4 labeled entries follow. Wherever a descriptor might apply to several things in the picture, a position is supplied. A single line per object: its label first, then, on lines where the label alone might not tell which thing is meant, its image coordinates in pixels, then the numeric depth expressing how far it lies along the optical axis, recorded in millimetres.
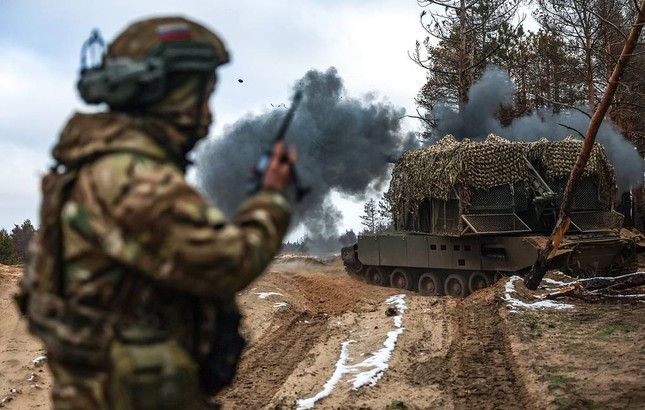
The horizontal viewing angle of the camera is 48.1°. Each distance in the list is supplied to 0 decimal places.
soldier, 1896
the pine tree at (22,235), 27689
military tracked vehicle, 13977
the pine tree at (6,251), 20703
